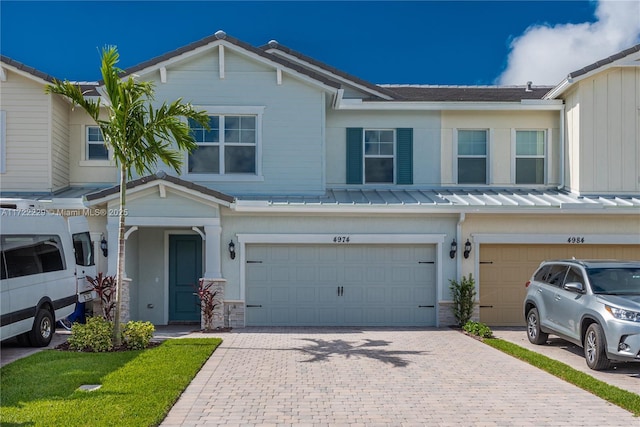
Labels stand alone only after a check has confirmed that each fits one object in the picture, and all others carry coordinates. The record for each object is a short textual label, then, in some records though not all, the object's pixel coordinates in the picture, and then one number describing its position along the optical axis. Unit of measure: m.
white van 9.63
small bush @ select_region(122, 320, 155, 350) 10.27
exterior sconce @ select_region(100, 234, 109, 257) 13.27
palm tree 10.01
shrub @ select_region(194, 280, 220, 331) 12.88
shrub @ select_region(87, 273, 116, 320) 12.61
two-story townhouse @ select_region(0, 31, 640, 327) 13.47
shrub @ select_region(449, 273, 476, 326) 13.43
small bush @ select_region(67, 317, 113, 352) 9.98
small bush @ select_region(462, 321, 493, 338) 12.27
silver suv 8.61
